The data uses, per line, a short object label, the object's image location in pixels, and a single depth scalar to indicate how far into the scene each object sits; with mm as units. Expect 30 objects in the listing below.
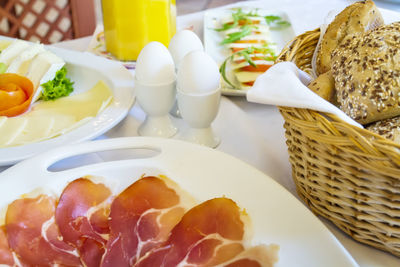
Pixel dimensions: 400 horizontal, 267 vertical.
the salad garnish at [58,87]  1014
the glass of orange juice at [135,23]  1151
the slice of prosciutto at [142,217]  637
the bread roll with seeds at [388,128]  604
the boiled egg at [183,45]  912
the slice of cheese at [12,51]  1093
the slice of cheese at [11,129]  848
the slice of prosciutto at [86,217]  646
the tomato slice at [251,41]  1230
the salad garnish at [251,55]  1029
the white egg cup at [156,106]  842
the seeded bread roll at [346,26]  820
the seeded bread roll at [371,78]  646
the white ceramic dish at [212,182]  593
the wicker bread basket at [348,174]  528
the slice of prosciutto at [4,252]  631
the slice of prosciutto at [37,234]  642
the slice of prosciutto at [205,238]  620
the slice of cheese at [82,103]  960
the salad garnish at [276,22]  1392
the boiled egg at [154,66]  829
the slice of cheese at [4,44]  1181
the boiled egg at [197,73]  786
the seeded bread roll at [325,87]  718
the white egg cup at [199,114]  810
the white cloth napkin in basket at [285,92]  578
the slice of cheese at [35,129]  852
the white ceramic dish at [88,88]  799
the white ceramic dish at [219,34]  1237
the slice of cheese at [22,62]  1065
